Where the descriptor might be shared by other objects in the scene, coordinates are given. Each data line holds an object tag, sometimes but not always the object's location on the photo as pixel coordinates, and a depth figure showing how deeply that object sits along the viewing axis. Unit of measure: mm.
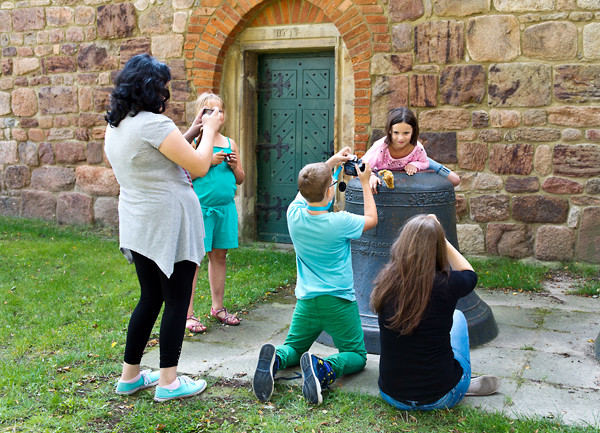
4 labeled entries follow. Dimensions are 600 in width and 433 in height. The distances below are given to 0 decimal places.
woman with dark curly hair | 2998
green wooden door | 7590
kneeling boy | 3205
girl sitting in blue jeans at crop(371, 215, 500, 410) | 2902
